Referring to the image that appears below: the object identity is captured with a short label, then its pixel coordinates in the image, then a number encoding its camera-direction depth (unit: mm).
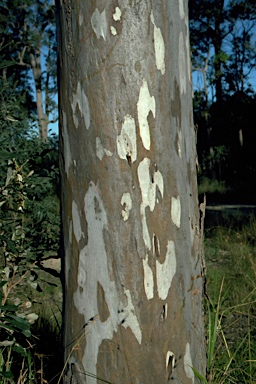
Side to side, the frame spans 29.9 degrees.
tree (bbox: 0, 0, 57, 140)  20625
